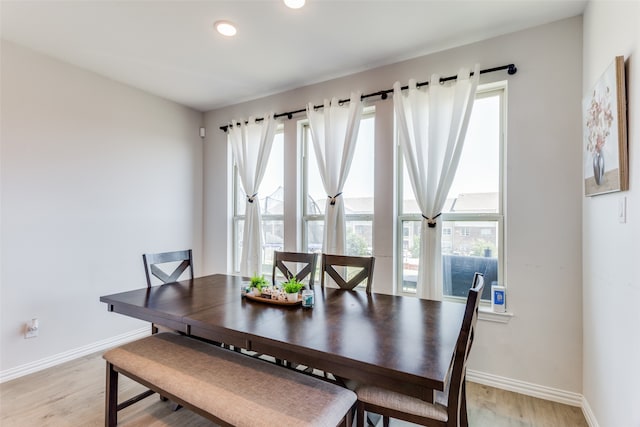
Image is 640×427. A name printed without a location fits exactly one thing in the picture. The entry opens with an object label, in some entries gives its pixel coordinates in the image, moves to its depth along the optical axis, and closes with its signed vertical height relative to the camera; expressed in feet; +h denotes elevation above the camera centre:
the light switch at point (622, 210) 4.75 +0.16
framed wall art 4.75 +1.53
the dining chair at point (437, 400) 3.91 -2.64
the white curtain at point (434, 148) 7.90 +1.94
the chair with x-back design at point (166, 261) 7.95 -1.28
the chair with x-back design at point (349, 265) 7.36 -1.24
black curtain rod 7.52 +3.85
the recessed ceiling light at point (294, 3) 6.51 +4.75
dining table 3.60 -1.76
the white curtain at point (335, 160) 9.55 +1.90
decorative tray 6.05 -1.72
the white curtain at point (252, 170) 11.40 +1.86
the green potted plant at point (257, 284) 6.53 -1.51
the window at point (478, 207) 8.08 +0.33
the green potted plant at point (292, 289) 6.07 -1.51
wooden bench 3.99 -2.58
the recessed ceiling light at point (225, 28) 7.26 +4.73
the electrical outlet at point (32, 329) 8.22 -3.14
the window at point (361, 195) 9.72 +0.77
